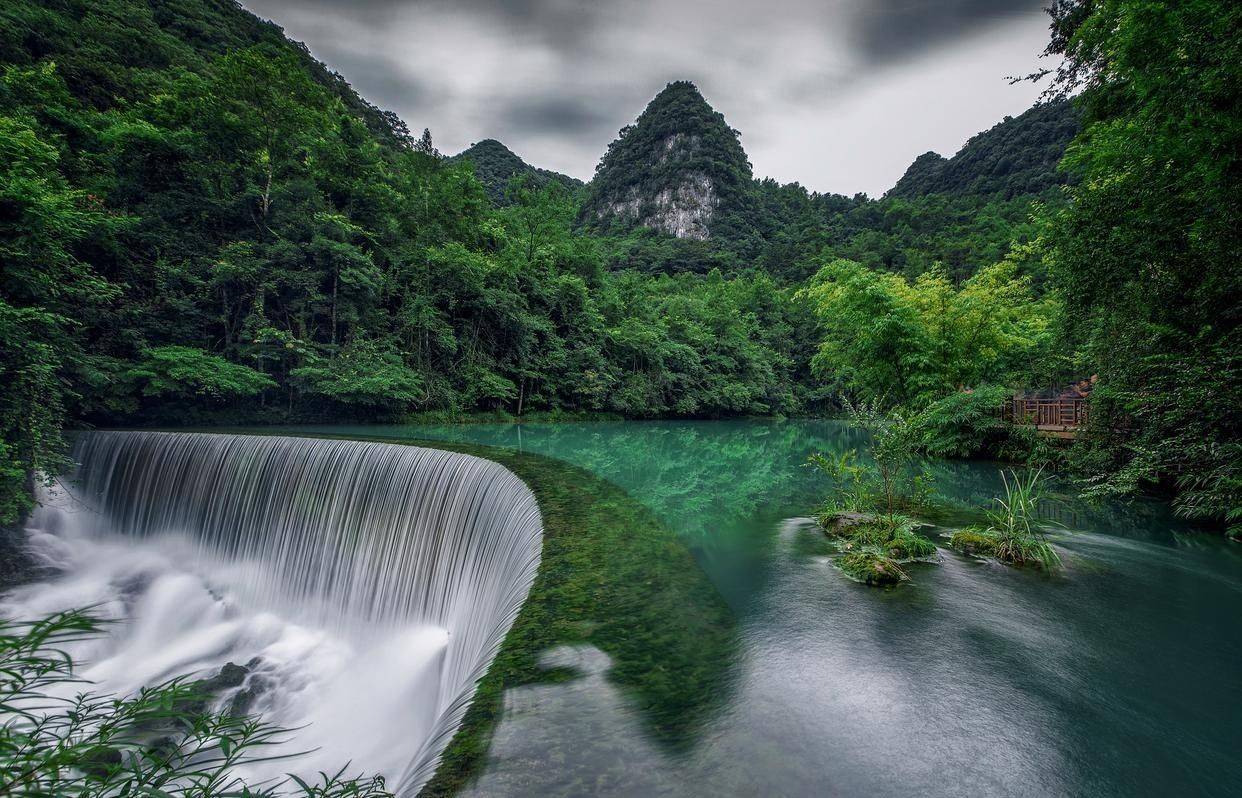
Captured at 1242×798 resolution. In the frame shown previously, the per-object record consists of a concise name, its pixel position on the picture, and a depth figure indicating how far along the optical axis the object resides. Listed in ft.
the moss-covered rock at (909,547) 17.83
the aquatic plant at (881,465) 19.39
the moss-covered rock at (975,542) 18.52
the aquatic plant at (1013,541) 17.78
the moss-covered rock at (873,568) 15.81
